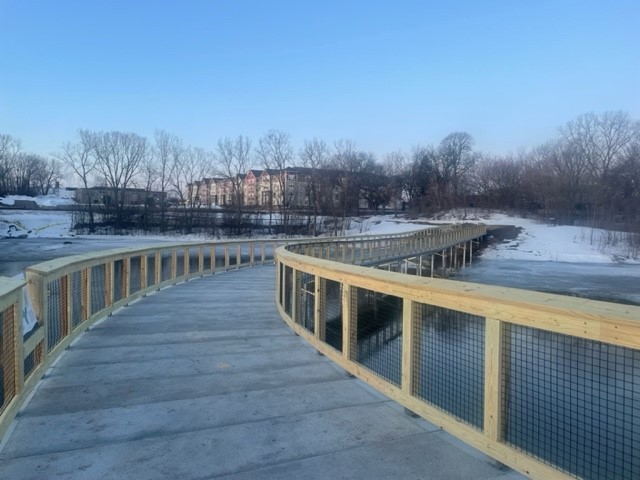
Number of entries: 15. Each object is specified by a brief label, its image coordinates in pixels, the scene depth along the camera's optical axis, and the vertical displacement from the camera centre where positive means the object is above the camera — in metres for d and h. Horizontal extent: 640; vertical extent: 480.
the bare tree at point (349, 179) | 58.62 +4.84
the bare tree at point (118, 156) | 60.00 +7.65
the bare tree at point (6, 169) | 76.94 +7.82
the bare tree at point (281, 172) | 56.26 +5.31
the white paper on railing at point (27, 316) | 3.38 -0.76
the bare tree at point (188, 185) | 56.08 +3.89
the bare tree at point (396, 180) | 73.69 +5.34
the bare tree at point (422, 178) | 68.50 +5.44
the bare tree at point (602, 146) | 59.12 +8.83
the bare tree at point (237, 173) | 57.06 +5.29
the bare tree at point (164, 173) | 60.81 +5.46
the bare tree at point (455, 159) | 70.81 +8.70
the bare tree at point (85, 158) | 60.12 +7.36
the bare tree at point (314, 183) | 51.62 +3.75
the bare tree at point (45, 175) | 89.25 +7.78
